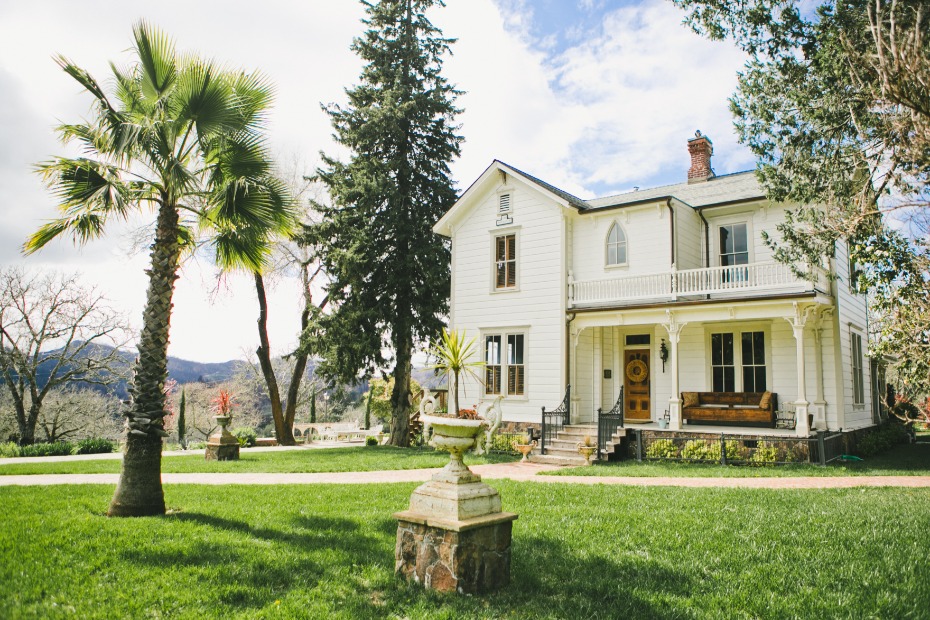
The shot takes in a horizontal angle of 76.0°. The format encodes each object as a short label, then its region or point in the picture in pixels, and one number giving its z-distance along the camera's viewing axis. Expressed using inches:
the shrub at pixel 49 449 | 692.7
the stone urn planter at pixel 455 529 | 199.3
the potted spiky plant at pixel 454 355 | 284.4
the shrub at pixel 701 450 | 581.9
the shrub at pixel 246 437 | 898.1
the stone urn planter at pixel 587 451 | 589.8
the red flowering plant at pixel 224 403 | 637.4
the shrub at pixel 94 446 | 730.2
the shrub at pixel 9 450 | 679.1
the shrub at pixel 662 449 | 608.4
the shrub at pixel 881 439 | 652.7
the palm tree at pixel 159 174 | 321.7
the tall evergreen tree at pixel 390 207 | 778.2
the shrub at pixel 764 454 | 557.3
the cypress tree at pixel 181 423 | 1112.7
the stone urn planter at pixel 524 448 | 618.2
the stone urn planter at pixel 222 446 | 616.4
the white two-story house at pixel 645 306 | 620.7
